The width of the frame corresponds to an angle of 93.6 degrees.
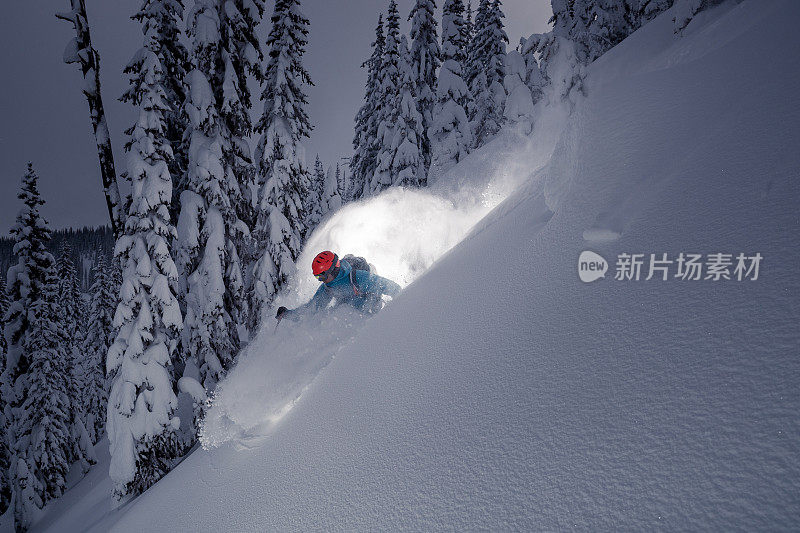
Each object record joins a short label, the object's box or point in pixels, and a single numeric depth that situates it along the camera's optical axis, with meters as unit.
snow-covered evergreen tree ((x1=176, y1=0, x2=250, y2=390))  10.58
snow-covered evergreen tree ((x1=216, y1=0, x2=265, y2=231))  11.25
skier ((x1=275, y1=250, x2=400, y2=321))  6.67
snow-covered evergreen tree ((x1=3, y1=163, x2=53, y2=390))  15.20
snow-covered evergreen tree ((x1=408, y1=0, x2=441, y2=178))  21.61
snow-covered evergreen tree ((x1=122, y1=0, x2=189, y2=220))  10.52
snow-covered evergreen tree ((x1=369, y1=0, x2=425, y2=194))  18.95
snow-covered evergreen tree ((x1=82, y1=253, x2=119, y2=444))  26.20
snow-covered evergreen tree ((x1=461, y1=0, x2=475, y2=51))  24.40
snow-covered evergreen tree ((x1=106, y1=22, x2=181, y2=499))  8.81
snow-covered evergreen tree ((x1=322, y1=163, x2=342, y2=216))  30.12
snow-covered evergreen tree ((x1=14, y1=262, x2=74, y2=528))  16.56
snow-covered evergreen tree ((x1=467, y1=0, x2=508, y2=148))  23.36
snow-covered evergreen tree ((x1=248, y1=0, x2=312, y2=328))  12.75
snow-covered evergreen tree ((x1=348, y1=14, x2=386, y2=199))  24.25
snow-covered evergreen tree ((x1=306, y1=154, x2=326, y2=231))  36.49
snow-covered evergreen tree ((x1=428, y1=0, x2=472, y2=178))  19.89
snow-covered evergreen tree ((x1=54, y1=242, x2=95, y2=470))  20.45
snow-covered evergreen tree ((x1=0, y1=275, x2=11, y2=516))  19.07
